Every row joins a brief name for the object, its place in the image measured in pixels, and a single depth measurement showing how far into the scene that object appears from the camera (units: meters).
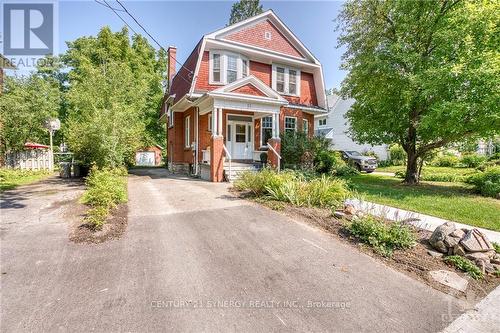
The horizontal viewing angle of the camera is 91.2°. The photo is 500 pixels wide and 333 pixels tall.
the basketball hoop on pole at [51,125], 16.30
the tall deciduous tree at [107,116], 10.70
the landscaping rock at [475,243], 3.93
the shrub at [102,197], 4.89
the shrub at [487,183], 8.33
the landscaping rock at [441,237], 4.16
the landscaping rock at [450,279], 3.30
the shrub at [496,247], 4.25
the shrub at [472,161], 18.82
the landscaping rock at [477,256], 3.84
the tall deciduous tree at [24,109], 14.95
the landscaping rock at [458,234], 4.14
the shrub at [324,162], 13.96
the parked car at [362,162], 18.56
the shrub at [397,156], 23.44
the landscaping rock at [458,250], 3.93
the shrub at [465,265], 3.54
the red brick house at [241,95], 11.59
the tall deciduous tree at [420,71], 8.36
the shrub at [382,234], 4.26
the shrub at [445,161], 20.19
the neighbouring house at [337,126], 29.06
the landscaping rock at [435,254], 4.04
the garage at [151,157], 36.47
